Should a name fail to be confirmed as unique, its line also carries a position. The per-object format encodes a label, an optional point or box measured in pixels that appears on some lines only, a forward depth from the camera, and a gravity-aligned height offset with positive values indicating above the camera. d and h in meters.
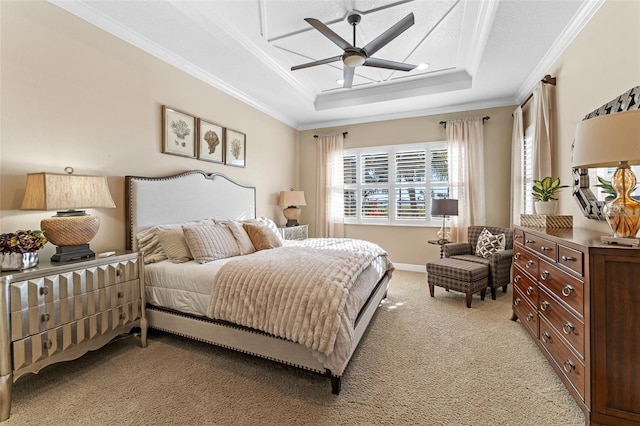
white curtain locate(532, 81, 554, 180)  3.12 +0.87
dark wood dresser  1.36 -0.64
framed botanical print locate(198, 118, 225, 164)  3.64 +0.97
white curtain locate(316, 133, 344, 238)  5.62 +0.51
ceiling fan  2.33 +1.49
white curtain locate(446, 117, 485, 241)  4.61 +0.61
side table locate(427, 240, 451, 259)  4.13 -0.51
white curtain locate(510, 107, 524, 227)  4.04 +0.57
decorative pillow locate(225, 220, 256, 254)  3.03 -0.29
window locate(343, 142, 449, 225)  5.01 +0.53
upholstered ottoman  3.31 -0.83
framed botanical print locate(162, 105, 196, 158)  3.17 +0.96
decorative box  2.44 -0.12
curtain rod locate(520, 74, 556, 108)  3.09 +1.43
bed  1.82 -0.55
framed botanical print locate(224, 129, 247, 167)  4.08 +0.98
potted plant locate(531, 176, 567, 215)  2.57 +0.09
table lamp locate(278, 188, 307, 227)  5.11 +0.15
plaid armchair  3.55 -0.65
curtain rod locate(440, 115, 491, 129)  4.57 +1.49
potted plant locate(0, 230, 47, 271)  1.70 -0.22
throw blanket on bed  1.77 -0.58
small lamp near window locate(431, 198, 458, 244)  4.21 +0.03
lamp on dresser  1.39 +0.28
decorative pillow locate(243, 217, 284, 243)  3.50 -0.14
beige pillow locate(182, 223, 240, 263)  2.61 -0.30
